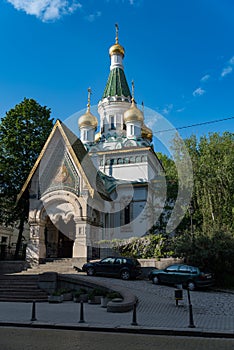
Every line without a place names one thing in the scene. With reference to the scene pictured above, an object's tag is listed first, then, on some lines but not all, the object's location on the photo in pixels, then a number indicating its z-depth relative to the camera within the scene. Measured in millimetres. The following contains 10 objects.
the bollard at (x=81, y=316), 10013
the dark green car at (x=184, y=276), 17156
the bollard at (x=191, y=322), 9316
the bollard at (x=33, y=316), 10406
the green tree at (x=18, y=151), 28594
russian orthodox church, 24806
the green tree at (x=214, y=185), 24250
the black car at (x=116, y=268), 19516
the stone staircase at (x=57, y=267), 22027
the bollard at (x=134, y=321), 9561
